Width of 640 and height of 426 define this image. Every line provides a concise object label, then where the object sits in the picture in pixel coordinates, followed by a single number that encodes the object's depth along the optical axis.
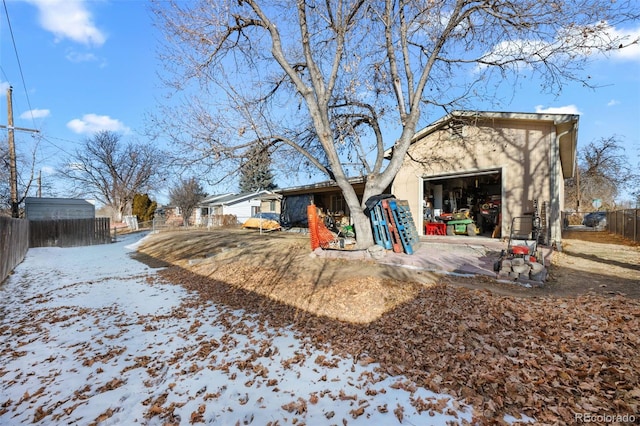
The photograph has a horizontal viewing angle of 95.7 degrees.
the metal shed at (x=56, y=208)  19.08
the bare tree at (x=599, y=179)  26.66
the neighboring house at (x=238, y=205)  31.80
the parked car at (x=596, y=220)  20.64
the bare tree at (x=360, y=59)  7.66
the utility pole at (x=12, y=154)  14.98
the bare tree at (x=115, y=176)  33.34
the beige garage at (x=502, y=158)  8.60
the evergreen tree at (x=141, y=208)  34.00
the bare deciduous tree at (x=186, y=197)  29.94
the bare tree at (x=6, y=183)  17.72
